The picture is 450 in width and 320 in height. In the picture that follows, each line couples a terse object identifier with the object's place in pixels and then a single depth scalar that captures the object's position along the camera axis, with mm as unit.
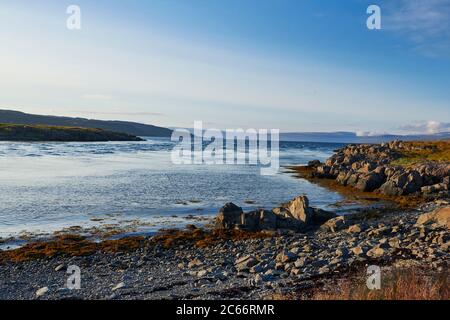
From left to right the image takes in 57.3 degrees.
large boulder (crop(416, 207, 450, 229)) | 20641
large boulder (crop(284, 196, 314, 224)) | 22609
